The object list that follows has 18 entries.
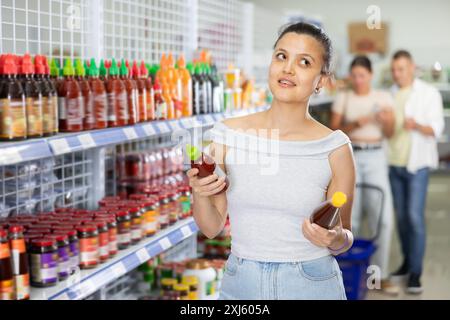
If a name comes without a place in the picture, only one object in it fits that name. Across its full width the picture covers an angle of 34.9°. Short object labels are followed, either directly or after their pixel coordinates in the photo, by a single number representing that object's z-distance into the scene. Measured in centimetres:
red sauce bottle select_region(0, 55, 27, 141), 235
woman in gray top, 206
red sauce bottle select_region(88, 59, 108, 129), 301
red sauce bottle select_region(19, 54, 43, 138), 248
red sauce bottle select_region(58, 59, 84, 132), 279
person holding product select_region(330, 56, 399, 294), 576
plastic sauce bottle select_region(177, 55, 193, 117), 403
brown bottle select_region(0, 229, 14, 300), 237
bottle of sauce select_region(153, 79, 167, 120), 366
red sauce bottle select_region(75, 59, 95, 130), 294
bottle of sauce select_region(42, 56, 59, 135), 262
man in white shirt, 578
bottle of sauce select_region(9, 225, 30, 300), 245
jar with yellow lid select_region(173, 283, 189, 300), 413
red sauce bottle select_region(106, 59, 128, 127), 313
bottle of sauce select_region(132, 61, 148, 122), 343
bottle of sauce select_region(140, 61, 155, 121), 352
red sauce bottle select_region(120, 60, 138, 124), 329
